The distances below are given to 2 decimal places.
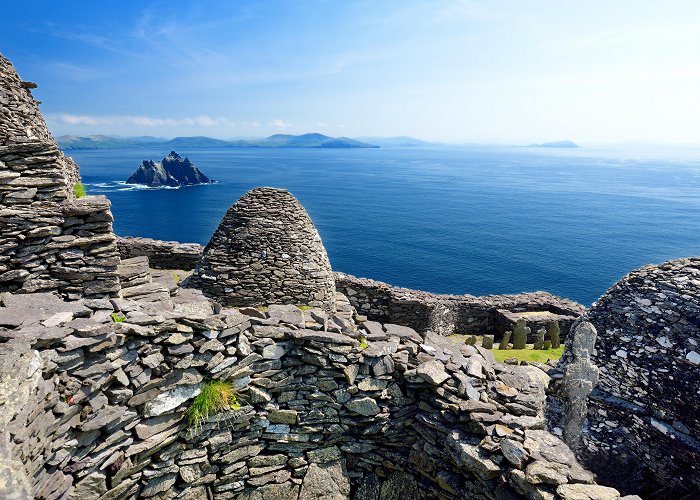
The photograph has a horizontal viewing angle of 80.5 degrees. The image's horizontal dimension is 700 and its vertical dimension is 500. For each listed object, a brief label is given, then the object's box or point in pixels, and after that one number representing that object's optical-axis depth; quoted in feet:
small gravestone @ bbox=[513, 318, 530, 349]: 75.77
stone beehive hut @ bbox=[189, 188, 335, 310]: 50.39
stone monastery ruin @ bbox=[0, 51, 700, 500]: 19.21
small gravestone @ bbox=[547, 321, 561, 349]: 77.77
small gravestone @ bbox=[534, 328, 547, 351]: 76.43
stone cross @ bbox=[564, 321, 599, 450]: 31.60
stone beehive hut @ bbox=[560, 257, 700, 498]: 31.99
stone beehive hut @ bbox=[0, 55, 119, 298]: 23.81
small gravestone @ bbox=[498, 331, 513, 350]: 75.41
